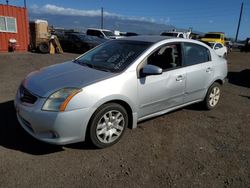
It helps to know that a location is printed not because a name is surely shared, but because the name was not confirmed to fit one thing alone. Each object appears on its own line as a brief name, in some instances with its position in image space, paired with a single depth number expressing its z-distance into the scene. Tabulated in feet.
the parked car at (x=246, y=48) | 94.32
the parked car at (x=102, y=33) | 69.79
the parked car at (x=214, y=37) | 70.61
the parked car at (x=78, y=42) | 56.65
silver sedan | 9.71
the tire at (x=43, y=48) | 51.44
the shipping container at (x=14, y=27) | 47.39
